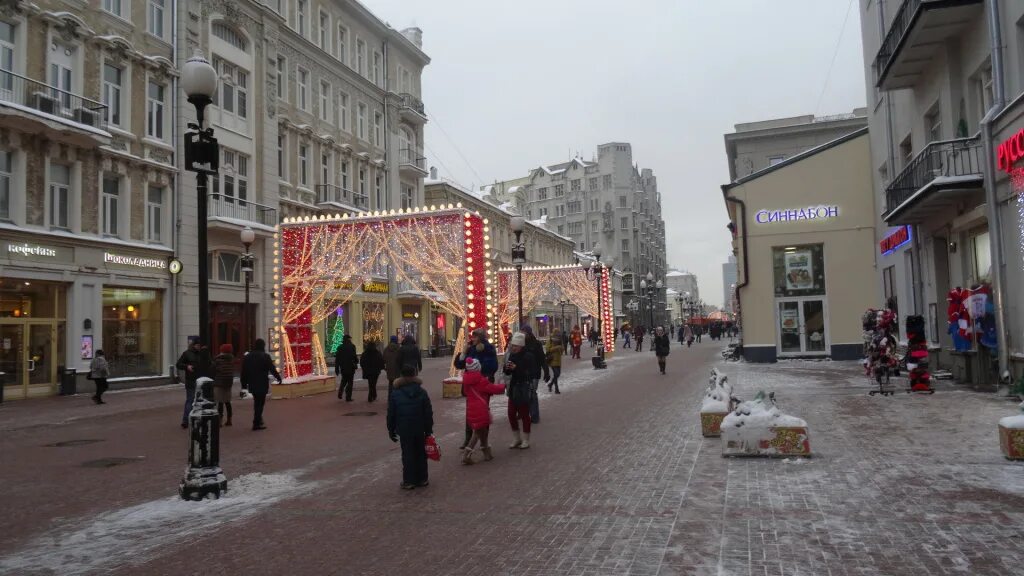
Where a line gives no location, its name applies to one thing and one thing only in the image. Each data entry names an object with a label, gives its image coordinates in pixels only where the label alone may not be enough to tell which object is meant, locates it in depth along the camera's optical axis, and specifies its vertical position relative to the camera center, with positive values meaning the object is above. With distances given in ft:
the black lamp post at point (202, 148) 27.09 +7.23
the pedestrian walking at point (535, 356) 38.46 -1.52
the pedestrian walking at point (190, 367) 42.71 -1.66
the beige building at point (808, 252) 86.07 +8.25
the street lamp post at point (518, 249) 64.13 +7.58
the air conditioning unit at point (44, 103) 66.85 +21.96
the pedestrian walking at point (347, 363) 59.72 -2.42
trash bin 69.26 -3.76
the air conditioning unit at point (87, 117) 70.88 +21.82
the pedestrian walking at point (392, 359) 54.67 -1.97
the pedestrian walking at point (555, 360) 61.36 -2.63
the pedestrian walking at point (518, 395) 33.73 -3.03
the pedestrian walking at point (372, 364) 59.72 -2.48
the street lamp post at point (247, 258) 68.49 +7.62
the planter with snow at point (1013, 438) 25.26 -4.20
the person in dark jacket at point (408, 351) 50.72 -1.33
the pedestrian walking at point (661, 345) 77.97 -2.08
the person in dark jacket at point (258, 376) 43.55 -2.34
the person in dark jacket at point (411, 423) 25.68 -3.21
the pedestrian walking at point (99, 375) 61.21 -2.82
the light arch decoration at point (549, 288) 128.26 +7.36
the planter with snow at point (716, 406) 33.65 -3.80
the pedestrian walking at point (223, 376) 43.14 -2.26
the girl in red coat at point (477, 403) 30.19 -3.00
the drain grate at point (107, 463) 32.65 -5.52
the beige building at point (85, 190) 66.03 +15.07
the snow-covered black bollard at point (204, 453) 24.93 -3.97
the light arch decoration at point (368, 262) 62.23 +6.36
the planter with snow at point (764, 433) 27.76 -4.23
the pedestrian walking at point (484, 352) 36.07 -1.10
